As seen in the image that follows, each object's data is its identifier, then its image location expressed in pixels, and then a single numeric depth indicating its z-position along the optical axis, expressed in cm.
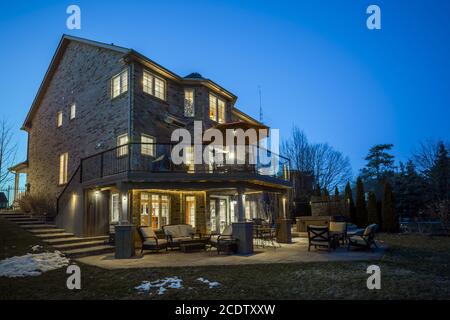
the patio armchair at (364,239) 1078
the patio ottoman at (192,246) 1145
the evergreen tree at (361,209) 2120
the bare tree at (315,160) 3156
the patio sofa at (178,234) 1174
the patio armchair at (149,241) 1112
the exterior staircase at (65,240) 1073
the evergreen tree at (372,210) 2041
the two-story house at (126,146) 1257
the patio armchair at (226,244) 1084
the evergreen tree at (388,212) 1957
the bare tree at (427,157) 3045
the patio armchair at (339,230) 1188
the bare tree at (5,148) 1767
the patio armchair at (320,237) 1094
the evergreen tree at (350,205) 2177
